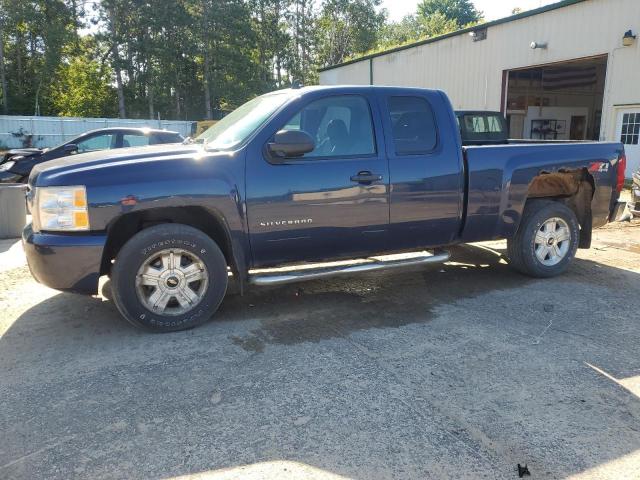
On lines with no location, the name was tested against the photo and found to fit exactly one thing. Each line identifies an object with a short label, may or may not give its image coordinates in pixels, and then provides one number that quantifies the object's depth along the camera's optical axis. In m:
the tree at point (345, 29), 53.84
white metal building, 15.30
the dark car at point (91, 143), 10.59
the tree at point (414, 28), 63.00
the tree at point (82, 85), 44.94
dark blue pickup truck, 3.91
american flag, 21.78
